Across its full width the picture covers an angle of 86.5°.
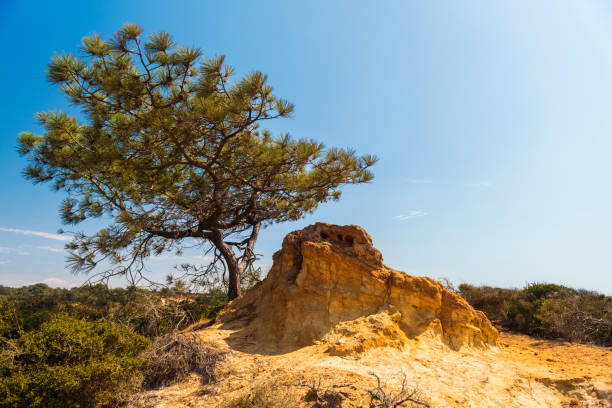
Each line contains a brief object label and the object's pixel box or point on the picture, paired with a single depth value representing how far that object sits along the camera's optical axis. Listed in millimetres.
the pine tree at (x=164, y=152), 6480
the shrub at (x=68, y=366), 4071
